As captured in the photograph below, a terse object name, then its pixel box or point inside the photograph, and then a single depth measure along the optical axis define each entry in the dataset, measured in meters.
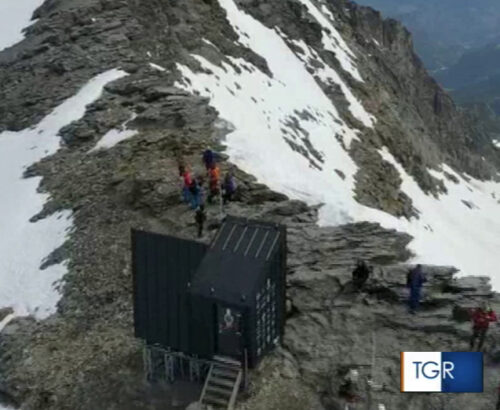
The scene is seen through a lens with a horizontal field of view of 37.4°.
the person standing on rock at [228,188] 24.83
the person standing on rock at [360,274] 20.70
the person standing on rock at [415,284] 19.78
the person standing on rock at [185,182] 24.47
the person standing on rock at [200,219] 23.11
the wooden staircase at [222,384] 17.78
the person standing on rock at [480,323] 18.52
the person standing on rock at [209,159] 25.83
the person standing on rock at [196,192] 24.12
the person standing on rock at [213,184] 24.80
